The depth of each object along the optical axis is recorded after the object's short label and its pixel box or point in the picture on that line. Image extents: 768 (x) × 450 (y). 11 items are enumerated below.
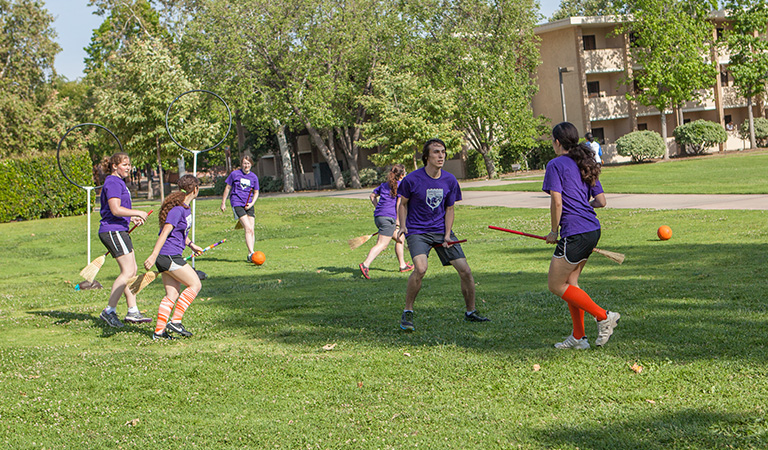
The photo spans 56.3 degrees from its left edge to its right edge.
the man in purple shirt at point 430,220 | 7.42
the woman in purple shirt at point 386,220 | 11.73
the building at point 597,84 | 48.81
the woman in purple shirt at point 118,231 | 8.16
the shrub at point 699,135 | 46.72
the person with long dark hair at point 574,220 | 5.90
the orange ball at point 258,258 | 13.77
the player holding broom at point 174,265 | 7.39
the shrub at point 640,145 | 44.06
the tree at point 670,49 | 45.03
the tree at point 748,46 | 47.97
